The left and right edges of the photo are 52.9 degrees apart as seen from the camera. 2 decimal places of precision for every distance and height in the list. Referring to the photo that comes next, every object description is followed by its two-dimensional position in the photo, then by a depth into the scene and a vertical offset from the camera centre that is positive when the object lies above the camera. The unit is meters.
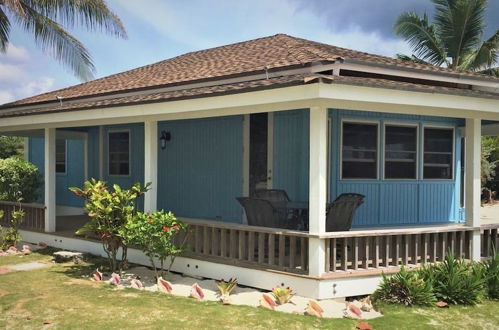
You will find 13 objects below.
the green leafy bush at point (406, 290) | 6.19 -1.58
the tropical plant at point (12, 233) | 10.27 -1.50
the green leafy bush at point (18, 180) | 13.02 -0.51
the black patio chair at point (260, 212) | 7.52 -0.74
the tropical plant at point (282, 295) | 6.19 -1.63
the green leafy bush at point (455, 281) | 6.32 -1.49
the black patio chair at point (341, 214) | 7.27 -0.73
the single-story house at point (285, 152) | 6.51 +0.24
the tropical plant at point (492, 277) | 6.68 -1.50
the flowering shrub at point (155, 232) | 7.07 -0.99
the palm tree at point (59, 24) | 12.83 +3.68
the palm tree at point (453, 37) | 22.31 +5.92
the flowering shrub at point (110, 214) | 7.53 -0.78
